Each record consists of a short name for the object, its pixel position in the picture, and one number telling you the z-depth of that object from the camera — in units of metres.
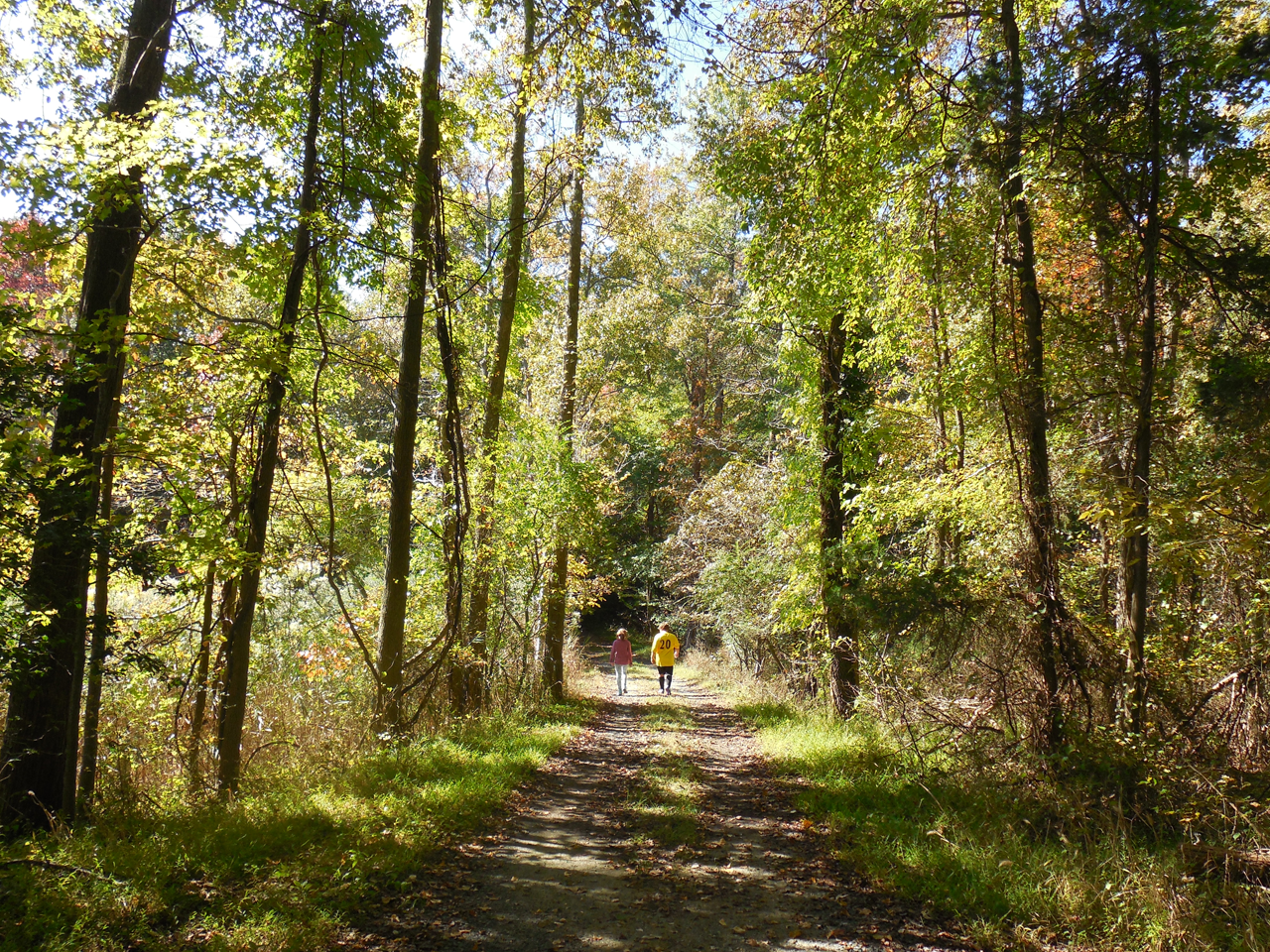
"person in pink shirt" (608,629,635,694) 16.77
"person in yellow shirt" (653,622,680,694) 17.09
